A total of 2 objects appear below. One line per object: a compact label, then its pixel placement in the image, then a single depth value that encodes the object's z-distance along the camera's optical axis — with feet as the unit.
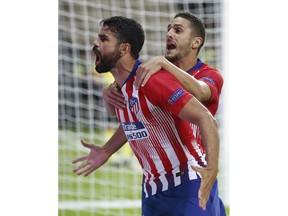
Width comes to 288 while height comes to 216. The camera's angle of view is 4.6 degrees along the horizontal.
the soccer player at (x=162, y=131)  48.94
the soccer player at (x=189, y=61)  50.07
